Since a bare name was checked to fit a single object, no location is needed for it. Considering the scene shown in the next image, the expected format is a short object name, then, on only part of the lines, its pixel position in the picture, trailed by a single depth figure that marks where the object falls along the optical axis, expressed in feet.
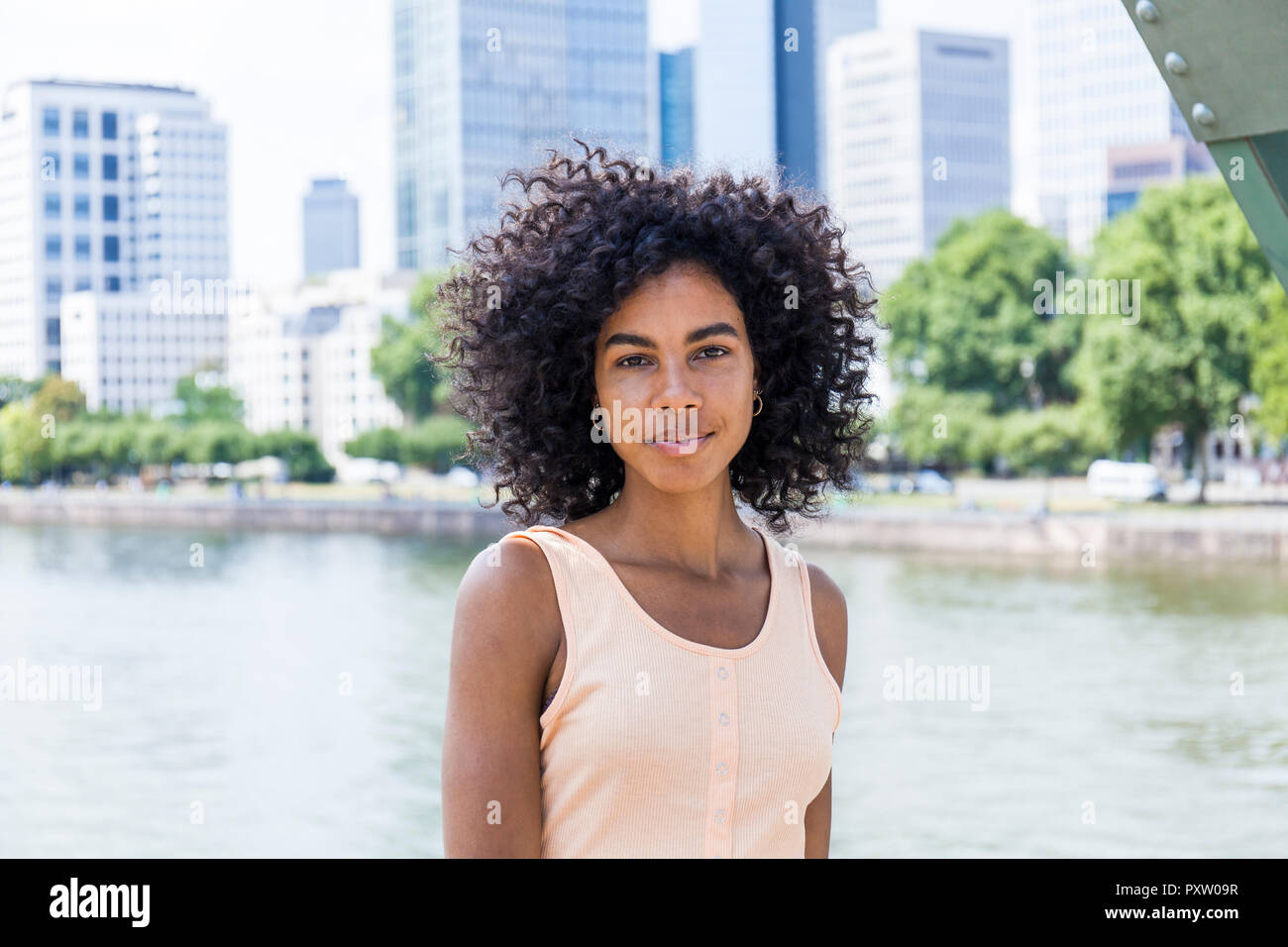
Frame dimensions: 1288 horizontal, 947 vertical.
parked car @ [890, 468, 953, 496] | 127.83
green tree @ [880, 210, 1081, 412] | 121.90
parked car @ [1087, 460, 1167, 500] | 110.11
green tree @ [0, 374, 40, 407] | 208.33
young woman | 4.80
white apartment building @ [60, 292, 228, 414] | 231.30
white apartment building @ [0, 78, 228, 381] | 226.38
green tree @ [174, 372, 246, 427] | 205.16
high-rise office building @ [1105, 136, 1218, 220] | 233.55
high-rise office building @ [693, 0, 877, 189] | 140.97
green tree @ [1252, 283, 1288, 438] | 86.53
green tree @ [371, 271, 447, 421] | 186.60
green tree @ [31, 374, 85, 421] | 192.34
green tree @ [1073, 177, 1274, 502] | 95.09
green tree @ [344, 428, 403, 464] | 172.76
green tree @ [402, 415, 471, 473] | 168.45
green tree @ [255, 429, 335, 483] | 175.63
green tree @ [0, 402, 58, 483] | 167.32
